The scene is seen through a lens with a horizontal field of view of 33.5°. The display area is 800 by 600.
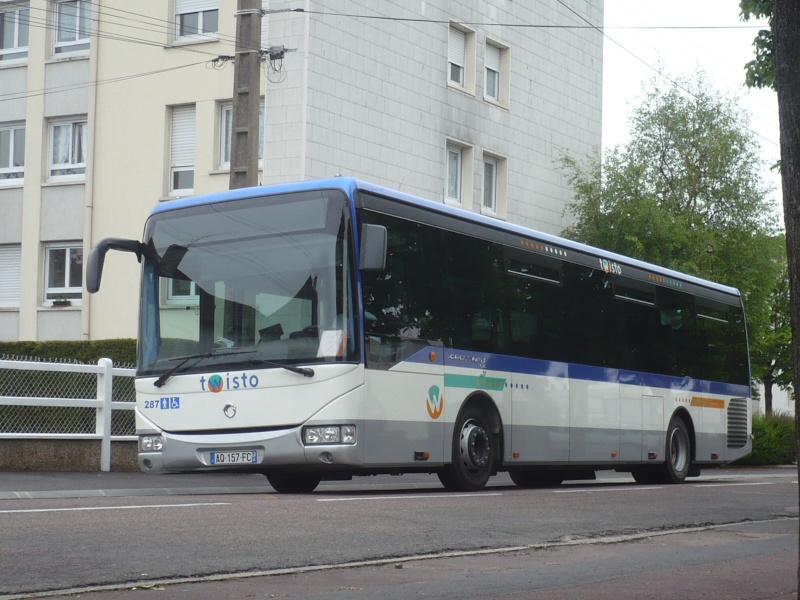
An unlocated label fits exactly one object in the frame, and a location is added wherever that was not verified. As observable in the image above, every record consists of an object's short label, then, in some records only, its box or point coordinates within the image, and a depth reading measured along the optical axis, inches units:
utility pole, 754.2
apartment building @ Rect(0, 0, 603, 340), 1156.5
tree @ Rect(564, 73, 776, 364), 1375.5
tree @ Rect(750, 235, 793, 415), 1936.5
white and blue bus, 498.6
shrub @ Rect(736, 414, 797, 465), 1408.7
